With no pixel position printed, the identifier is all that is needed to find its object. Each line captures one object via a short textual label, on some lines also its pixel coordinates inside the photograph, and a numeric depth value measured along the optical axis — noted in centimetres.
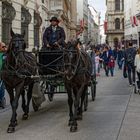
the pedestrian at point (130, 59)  1864
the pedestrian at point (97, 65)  2800
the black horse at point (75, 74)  950
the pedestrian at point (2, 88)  1284
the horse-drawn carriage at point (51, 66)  1173
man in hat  1225
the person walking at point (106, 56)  2728
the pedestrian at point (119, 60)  3607
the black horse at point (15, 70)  977
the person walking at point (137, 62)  1641
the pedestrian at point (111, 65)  2720
